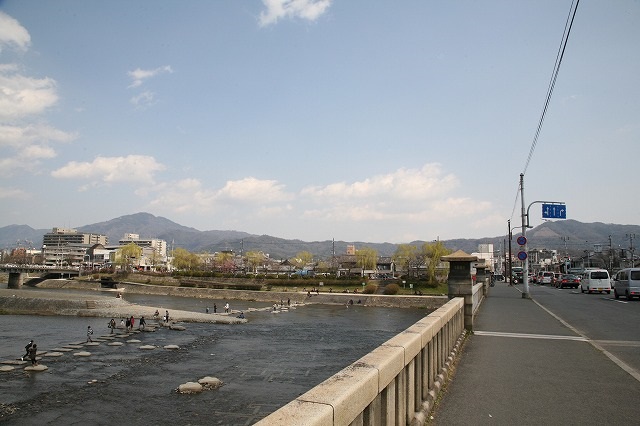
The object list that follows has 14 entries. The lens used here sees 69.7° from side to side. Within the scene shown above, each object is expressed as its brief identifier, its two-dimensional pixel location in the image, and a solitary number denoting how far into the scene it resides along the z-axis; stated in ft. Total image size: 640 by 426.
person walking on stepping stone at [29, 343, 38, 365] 85.66
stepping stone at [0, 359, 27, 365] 85.97
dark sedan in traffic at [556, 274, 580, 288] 168.66
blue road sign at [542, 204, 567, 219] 104.63
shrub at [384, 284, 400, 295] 245.65
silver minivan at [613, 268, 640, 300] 97.14
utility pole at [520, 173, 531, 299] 97.66
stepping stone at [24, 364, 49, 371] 80.89
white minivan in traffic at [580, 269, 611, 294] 126.41
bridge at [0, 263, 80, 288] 328.90
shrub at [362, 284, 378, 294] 249.75
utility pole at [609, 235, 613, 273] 346.05
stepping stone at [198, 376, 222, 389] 70.18
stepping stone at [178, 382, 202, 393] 66.90
